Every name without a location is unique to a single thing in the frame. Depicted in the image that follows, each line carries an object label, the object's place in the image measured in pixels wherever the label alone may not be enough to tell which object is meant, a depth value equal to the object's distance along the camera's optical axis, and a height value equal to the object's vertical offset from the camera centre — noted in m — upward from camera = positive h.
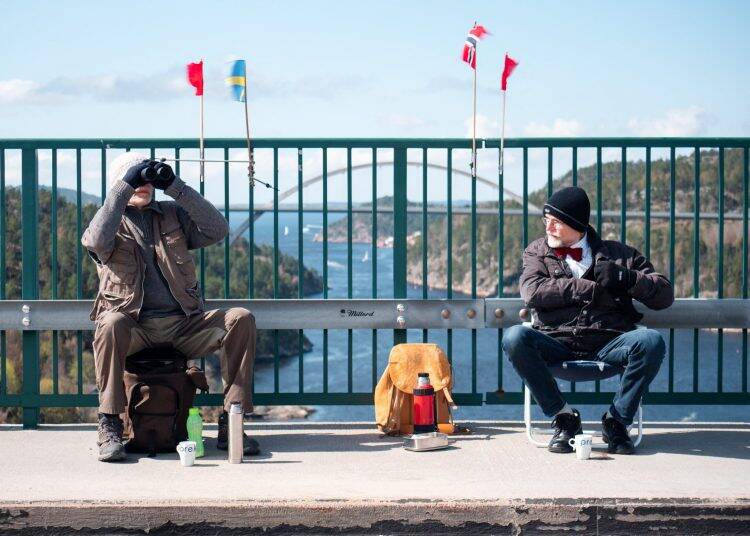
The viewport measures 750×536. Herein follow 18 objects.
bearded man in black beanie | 5.20 -0.32
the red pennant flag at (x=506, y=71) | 6.20 +1.01
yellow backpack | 5.70 -0.70
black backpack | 5.23 -0.72
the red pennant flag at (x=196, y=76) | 6.14 +0.97
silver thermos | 5.04 -0.85
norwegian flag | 6.25 +1.17
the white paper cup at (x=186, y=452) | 4.95 -0.91
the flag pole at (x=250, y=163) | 5.98 +0.47
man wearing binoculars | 5.18 -0.19
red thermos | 5.50 -0.79
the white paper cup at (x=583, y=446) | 5.08 -0.91
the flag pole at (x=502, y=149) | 5.99 +0.55
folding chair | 5.21 -0.58
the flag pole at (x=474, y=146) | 6.05 +0.57
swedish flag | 6.04 +0.93
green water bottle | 5.18 -0.86
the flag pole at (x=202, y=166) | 5.97 +0.45
